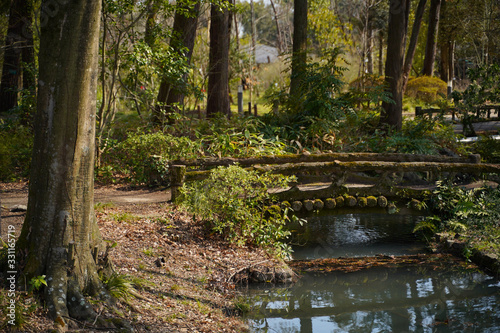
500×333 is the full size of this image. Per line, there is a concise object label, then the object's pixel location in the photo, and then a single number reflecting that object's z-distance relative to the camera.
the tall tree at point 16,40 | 14.38
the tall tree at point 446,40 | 31.33
